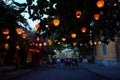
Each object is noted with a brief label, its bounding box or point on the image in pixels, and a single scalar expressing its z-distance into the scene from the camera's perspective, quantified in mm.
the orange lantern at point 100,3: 4902
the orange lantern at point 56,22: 6301
